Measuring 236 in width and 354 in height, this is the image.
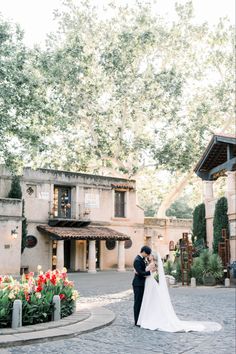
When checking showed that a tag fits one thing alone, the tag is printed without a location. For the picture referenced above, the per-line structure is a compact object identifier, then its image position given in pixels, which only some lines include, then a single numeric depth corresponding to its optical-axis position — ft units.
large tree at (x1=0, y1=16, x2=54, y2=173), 61.82
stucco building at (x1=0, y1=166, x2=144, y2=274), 87.20
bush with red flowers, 27.27
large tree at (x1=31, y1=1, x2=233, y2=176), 104.37
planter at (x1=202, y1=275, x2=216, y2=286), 63.57
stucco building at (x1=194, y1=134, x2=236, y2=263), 72.02
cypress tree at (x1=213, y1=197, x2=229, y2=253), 73.36
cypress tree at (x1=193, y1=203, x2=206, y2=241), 83.25
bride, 28.99
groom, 31.01
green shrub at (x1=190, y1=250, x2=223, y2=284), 64.49
